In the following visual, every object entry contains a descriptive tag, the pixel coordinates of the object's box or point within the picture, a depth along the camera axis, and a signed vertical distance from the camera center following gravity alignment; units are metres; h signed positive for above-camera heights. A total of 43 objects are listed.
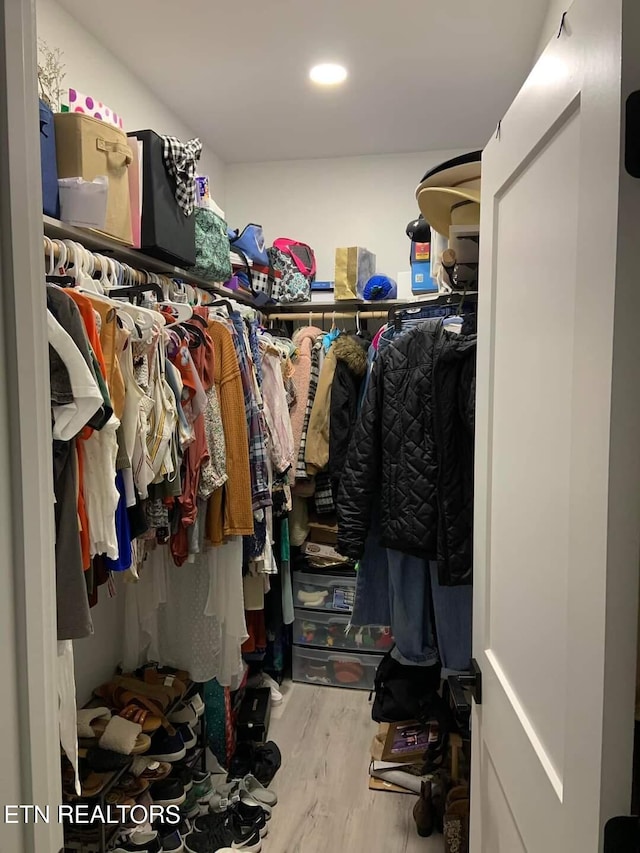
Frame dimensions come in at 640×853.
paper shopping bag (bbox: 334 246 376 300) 3.07 +0.61
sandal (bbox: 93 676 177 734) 1.96 -1.05
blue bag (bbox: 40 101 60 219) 1.48 +0.57
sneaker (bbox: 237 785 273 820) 2.16 -1.50
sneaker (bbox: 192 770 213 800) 2.16 -1.44
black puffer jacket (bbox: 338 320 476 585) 1.80 -0.20
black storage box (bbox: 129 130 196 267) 1.88 +0.59
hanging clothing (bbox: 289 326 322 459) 3.08 +0.05
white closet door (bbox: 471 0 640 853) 0.61 -0.08
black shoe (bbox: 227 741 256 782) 2.35 -1.49
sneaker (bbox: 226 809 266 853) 1.99 -1.50
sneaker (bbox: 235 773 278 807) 2.23 -1.51
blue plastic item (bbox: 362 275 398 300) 3.12 +0.54
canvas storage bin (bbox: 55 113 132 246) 1.58 +0.64
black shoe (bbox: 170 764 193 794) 2.07 -1.33
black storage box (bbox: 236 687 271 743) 2.56 -1.43
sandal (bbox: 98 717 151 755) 1.80 -1.05
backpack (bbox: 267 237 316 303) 3.17 +0.63
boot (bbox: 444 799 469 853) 1.82 -1.35
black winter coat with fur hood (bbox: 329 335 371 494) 2.87 -0.01
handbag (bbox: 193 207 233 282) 2.29 +0.57
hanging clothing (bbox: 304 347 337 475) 2.99 -0.19
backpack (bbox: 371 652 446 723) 2.32 -1.18
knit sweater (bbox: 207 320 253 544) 1.96 -0.21
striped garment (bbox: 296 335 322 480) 3.03 -0.03
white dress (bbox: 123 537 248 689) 2.15 -0.83
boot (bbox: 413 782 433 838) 2.08 -1.48
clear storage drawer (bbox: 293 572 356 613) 3.10 -1.05
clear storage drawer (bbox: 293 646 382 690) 3.10 -1.45
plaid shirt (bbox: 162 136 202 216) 1.94 +0.75
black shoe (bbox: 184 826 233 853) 1.92 -1.47
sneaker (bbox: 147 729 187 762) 1.99 -1.20
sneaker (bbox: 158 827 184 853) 1.91 -1.45
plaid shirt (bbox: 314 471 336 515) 3.14 -0.54
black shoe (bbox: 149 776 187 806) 1.97 -1.34
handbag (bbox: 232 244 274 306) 2.91 +0.57
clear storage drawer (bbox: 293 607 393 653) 3.07 -1.27
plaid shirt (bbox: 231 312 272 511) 2.15 -0.17
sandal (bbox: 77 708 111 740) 1.83 -1.04
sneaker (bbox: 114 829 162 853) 1.75 -1.34
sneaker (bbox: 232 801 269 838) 2.08 -1.50
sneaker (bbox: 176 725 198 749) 2.11 -1.23
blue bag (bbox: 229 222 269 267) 2.93 +0.73
